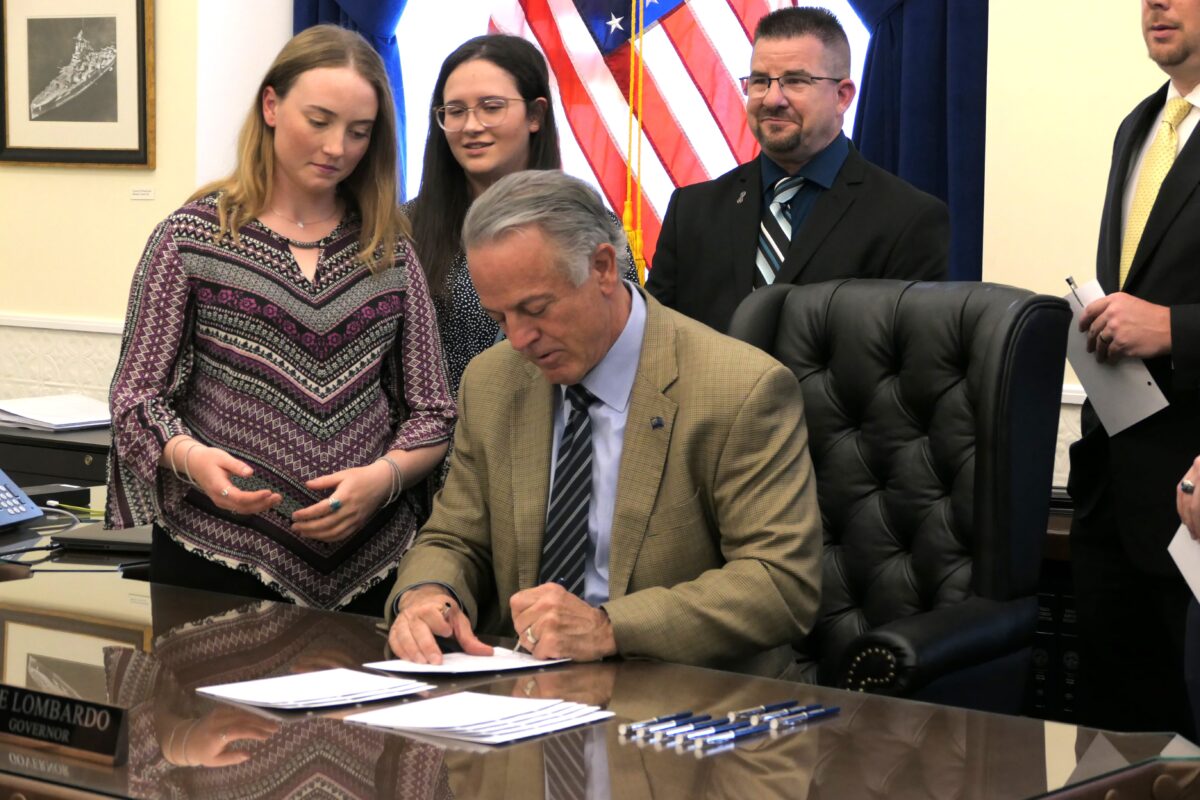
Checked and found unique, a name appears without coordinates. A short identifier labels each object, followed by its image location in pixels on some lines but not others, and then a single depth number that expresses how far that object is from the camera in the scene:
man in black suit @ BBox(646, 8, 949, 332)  3.22
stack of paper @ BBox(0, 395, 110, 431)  4.61
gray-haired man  2.17
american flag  5.36
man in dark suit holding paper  2.80
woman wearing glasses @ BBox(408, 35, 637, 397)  3.10
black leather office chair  2.35
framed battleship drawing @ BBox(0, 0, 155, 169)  5.97
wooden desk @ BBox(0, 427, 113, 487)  4.38
